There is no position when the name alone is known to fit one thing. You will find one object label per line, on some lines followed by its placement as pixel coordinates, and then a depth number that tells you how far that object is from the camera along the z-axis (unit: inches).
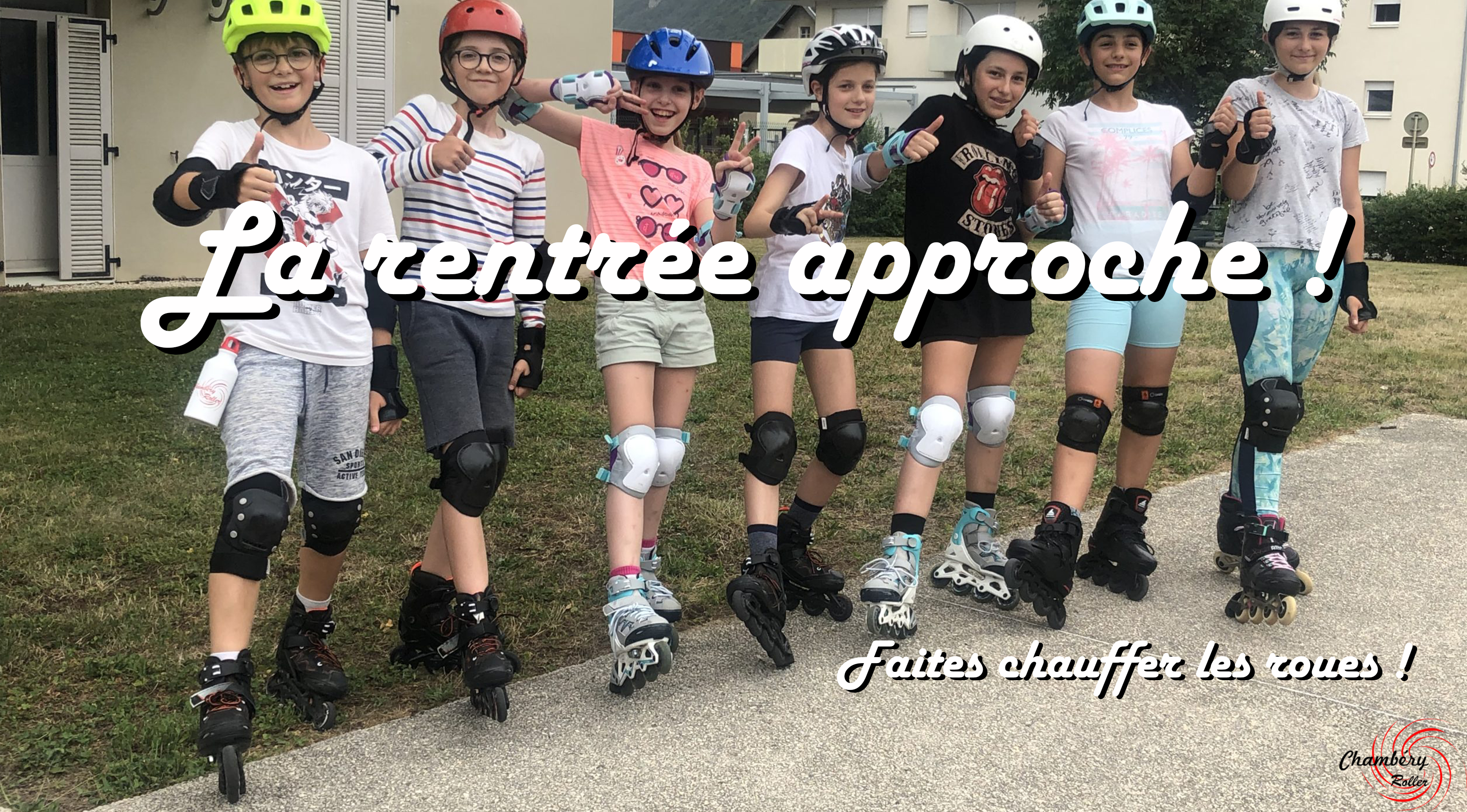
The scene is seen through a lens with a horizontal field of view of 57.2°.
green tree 1427.2
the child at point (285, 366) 121.6
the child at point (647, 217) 154.3
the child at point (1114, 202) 176.2
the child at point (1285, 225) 179.3
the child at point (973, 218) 172.6
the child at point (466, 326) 140.4
